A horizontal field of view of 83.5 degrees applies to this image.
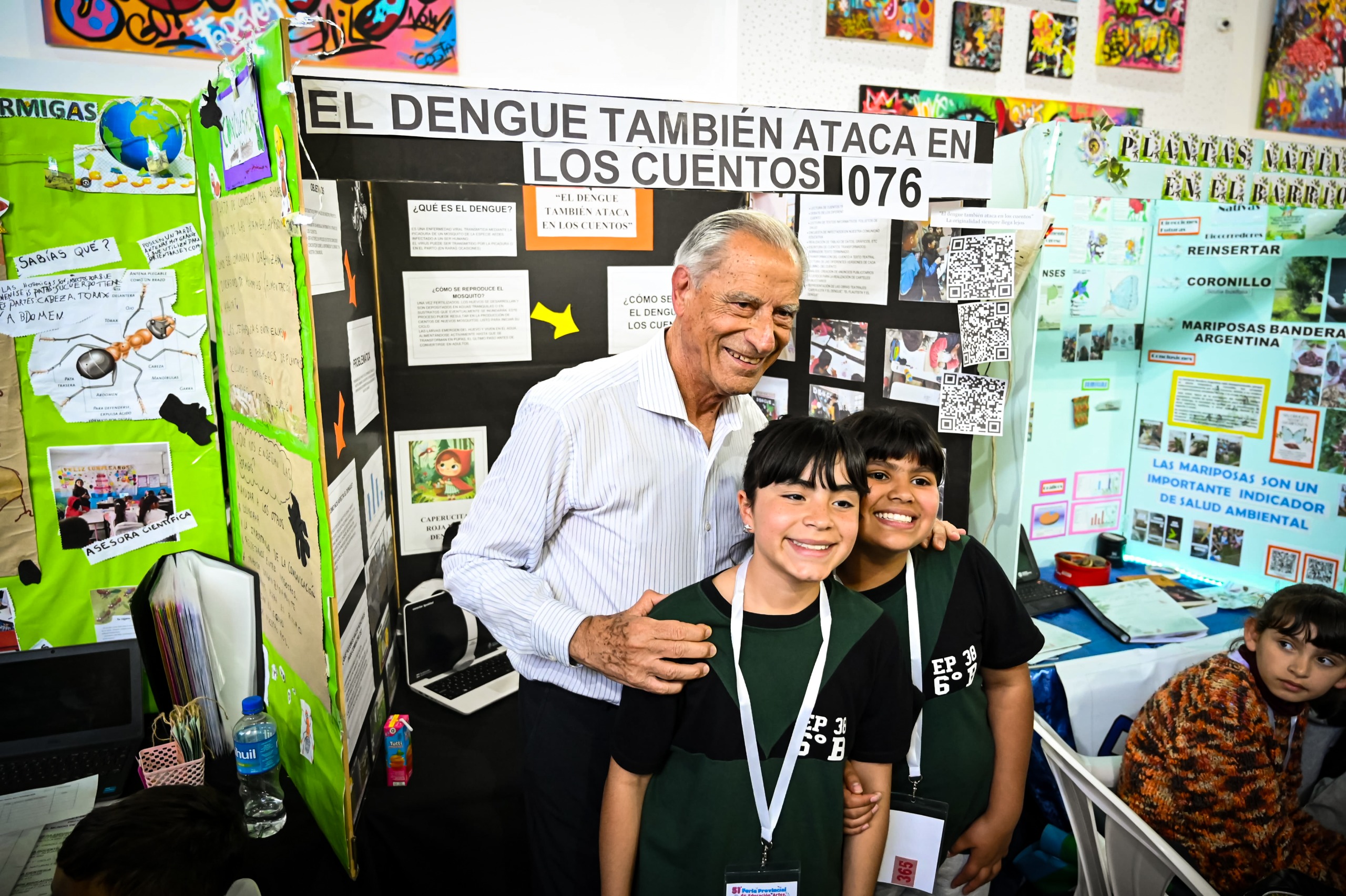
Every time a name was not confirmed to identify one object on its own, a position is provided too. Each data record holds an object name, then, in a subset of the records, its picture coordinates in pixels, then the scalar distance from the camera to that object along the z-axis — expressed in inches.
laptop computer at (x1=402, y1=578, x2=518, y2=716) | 85.4
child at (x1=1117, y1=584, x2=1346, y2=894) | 65.8
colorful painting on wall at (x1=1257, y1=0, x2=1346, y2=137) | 162.4
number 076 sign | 74.5
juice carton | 68.7
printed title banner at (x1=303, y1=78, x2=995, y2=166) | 60.1
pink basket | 68.6
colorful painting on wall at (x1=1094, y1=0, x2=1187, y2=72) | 148.0
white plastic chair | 59.1
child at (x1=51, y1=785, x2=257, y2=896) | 46.8
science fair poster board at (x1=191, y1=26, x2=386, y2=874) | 52.1
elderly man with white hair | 53.2
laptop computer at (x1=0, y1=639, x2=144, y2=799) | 71.2
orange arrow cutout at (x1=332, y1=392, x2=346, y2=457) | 58.9
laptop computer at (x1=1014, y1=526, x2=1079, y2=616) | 107.2
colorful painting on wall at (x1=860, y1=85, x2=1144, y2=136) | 137.2
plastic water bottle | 64.7
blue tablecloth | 83.6
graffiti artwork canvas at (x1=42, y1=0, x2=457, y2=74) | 97.8
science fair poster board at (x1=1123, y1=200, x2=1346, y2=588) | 102.7
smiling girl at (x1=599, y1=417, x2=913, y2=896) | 47.4
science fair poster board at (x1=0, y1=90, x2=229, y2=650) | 75.7
